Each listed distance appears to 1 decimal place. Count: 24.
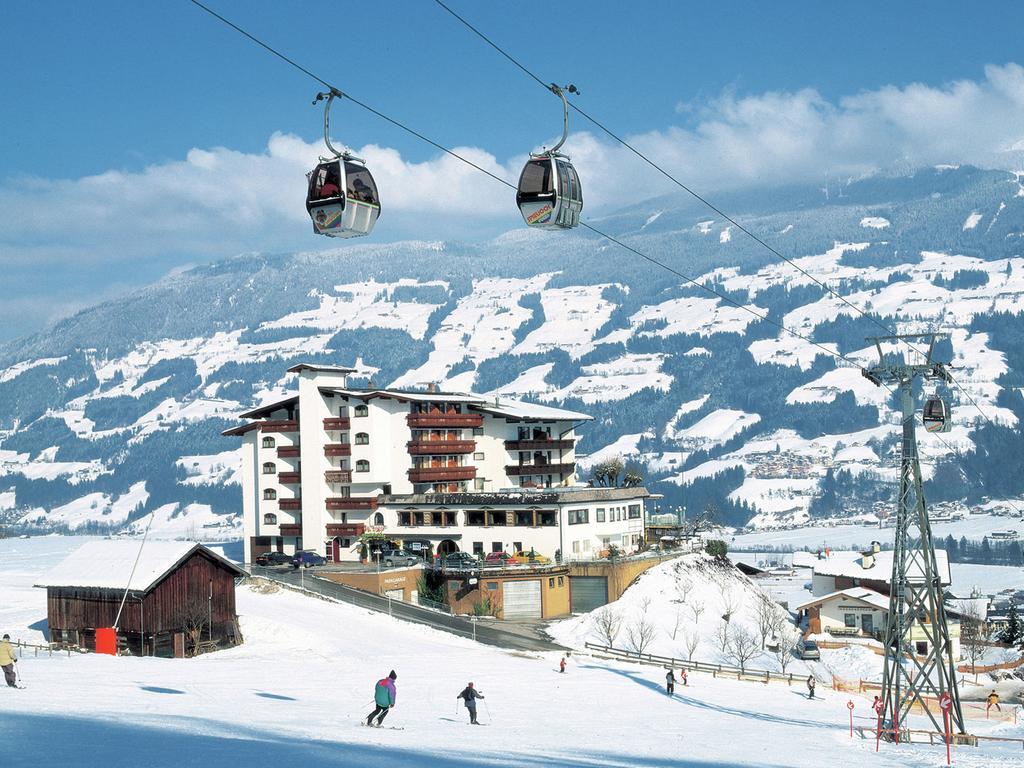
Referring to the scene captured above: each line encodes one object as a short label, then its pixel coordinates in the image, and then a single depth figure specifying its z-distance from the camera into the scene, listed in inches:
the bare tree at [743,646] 3026.6
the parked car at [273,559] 3649.1
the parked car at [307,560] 3595.0
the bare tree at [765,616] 3361.2
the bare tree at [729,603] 3430.1
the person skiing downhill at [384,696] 1486.2
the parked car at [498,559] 3366.1
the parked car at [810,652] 3405.5
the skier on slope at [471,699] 1679.4
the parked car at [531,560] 3376.0
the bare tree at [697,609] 3386.8
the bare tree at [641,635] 3038.9
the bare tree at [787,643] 3209.2
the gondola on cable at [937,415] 2276.1
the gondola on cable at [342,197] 1247.5
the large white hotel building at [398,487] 3575.3
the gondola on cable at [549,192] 1301.7
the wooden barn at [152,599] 2476.6
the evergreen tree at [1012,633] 4495.3
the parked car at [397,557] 3430.1
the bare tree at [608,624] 3061.0
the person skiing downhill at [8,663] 1562.4
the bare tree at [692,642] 3075.8
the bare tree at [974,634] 3975.4
